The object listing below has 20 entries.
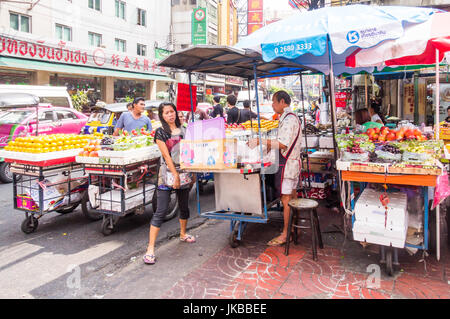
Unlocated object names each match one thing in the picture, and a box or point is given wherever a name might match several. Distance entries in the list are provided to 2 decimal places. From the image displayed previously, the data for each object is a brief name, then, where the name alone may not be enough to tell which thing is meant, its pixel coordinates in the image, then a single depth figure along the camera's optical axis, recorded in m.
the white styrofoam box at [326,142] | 6.43
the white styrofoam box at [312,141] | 6.64
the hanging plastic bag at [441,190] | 3.59
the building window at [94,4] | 21.10
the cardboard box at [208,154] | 3.91
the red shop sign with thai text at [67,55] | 15.73
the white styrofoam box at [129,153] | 4.58
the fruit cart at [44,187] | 4.88
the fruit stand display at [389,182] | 3.58
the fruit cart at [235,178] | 4.13
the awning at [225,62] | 4.09
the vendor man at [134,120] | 6.62
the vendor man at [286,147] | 4.43
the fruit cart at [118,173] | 4.70
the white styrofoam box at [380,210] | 3.62
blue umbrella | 3.81
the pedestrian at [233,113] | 8.70
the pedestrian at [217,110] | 9.77
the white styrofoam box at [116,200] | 4.88
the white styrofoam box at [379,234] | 3.56
